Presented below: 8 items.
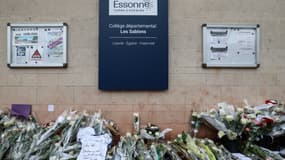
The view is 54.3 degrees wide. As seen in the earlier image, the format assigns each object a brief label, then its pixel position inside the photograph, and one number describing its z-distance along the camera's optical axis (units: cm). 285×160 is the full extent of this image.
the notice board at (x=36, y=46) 301
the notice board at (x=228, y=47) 303
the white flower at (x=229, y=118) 273
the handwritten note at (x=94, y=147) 249
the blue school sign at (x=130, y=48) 299
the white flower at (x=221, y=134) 272
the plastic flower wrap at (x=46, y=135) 254
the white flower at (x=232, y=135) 268
